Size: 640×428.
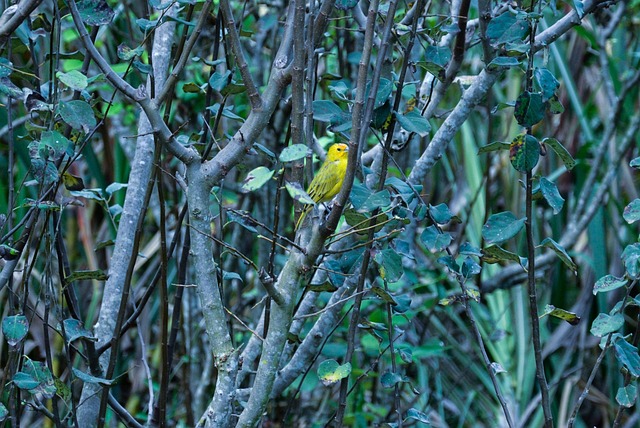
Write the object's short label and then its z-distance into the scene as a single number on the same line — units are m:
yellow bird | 12.02
